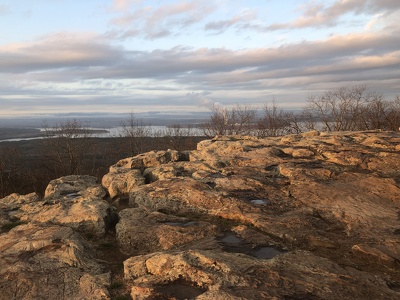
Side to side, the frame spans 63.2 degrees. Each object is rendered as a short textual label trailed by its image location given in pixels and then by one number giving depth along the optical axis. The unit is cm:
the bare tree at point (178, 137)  7389
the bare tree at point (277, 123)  6278
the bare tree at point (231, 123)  6856
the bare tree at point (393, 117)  5257
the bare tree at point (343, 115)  5678
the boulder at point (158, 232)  1115
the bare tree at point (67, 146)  6129
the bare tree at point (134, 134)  7100
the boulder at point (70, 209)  1323
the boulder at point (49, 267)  851
